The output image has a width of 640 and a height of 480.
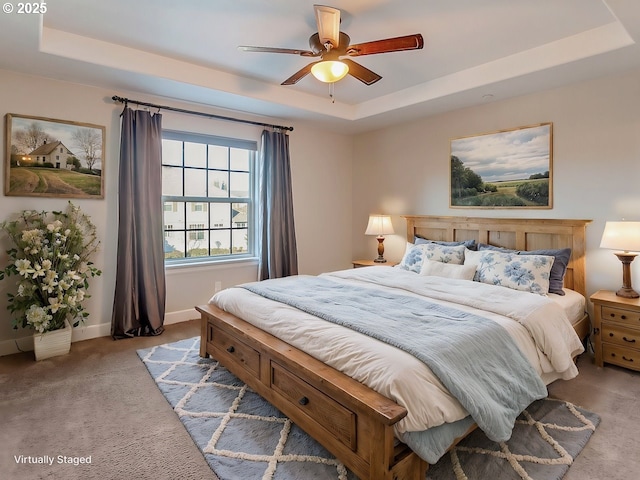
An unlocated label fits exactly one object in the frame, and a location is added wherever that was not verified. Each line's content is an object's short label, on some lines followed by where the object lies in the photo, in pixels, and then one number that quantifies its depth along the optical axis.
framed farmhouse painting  3.16
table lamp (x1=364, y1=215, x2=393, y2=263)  4.72
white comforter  1.57
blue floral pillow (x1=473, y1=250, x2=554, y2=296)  2.98
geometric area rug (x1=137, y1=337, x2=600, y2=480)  1.76
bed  1.54
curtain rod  3.56
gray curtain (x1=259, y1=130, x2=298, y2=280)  4.52
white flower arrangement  2.99
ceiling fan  2.26
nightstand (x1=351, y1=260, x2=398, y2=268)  4.69
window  4.11
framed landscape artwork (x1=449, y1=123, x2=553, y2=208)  3.54
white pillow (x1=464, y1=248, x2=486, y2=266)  3.47
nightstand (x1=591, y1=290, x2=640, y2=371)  2.77
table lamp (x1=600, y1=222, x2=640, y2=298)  2.76
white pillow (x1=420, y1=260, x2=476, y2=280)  3.34
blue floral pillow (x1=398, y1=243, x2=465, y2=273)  3.66
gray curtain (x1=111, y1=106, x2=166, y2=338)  3.57
